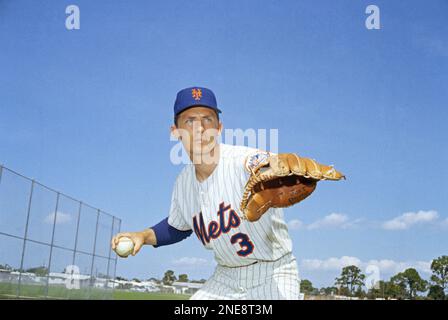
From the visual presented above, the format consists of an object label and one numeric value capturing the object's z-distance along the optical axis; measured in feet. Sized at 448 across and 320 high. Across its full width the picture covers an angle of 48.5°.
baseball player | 8.26
